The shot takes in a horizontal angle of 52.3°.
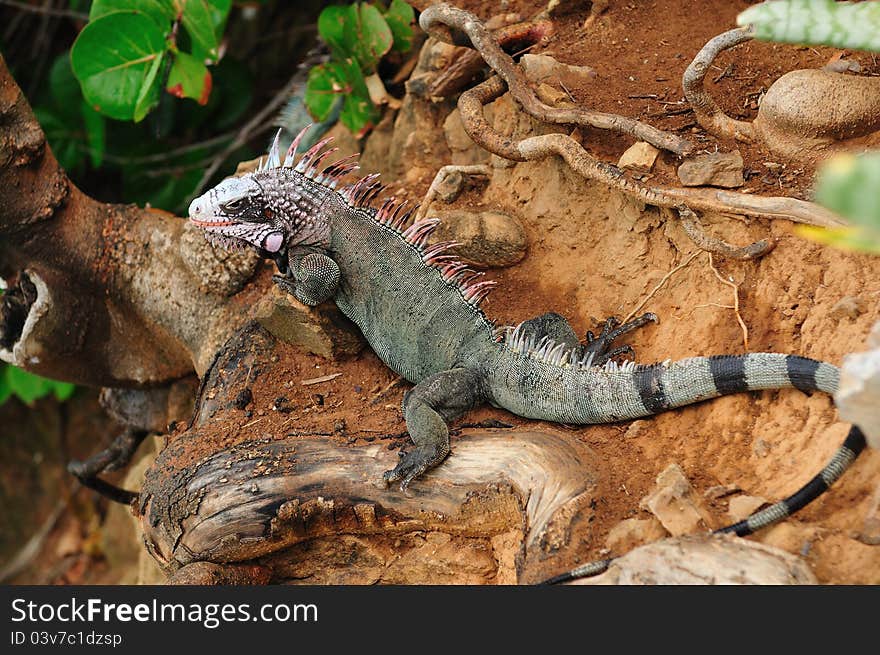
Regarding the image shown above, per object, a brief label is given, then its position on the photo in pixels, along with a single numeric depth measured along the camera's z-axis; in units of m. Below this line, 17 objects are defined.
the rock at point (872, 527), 2.61
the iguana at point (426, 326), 3.29
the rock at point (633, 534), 2.87
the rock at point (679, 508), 2.77
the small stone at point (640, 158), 3.84
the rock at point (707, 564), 2.51
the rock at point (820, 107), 3.51
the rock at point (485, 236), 4.15
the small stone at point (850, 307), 3.14
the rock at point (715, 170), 3.64
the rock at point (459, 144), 4.71
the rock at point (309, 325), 4.16
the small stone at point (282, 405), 3.98
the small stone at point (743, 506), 2.85
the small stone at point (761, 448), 3.11
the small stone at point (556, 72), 4.30
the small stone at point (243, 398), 4.03
